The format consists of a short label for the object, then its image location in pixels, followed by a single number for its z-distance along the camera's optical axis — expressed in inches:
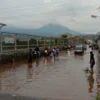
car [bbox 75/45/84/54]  1789.5
